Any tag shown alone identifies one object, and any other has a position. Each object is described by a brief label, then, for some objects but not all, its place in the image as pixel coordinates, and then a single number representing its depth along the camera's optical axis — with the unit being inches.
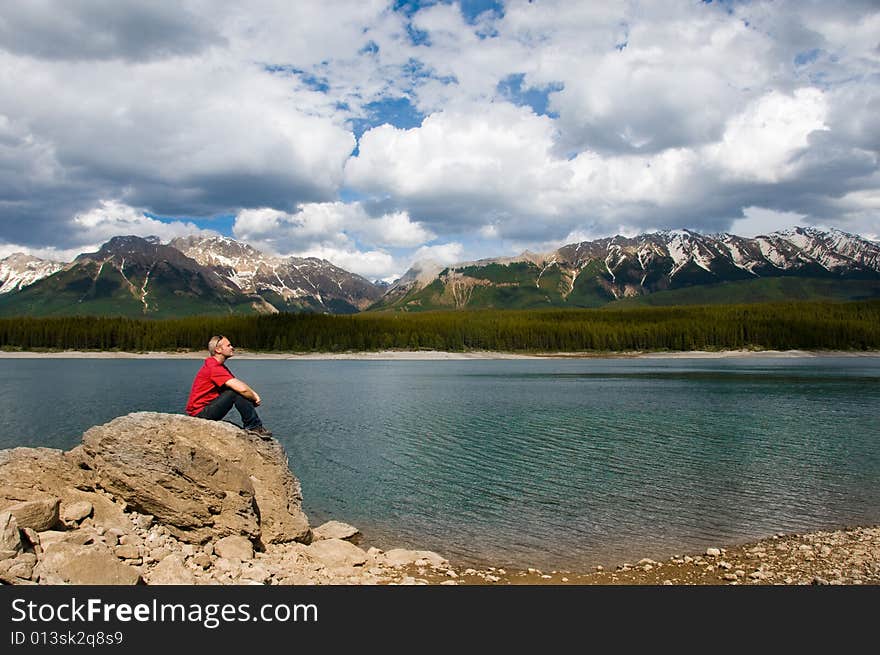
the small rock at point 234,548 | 456.8
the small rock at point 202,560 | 431.5
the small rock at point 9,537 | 335.0
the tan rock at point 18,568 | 328.8
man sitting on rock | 505.4
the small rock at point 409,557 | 551.2
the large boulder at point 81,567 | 350.6
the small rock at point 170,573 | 392.5
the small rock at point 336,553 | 526.0
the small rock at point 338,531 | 652.7
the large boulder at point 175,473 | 454.6
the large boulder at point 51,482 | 416.8
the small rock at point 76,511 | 410.0
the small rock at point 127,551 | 401.1
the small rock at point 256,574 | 433.1
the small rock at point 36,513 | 373.1
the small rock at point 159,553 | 415.1
